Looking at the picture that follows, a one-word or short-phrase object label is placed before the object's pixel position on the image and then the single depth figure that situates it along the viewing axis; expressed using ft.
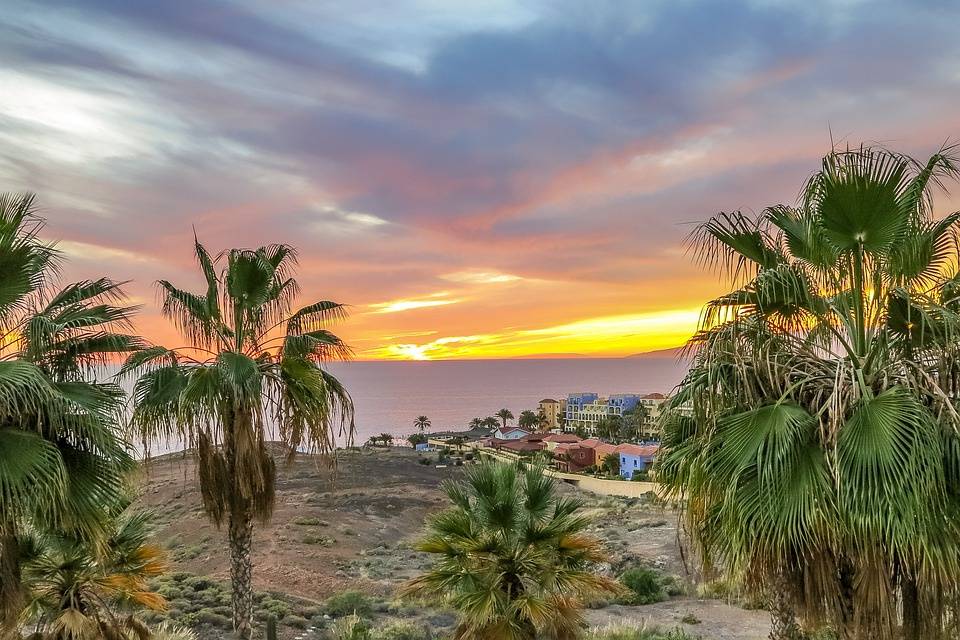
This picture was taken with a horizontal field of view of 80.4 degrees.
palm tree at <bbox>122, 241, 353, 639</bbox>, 28.17
